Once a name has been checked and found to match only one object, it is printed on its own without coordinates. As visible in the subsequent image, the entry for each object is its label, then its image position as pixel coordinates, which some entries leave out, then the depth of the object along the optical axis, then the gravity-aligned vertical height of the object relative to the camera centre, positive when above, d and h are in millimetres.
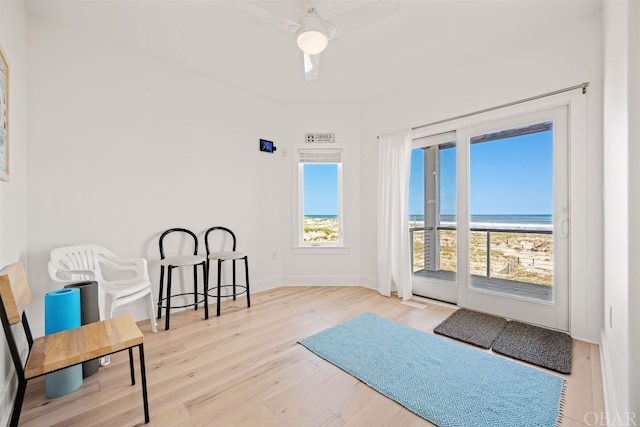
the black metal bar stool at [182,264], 2613 -499
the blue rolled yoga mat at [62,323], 1627 -675
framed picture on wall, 1580 +563
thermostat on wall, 3783 +898
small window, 4094 +102
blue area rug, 1485 -1076
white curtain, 3426 -45
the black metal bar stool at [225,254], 3037 -479
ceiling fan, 1729 +1266
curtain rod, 2256 +1005
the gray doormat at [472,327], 2327 -1068
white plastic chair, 2137 -498
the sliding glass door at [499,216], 2496 -64
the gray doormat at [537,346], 1955 -1061
